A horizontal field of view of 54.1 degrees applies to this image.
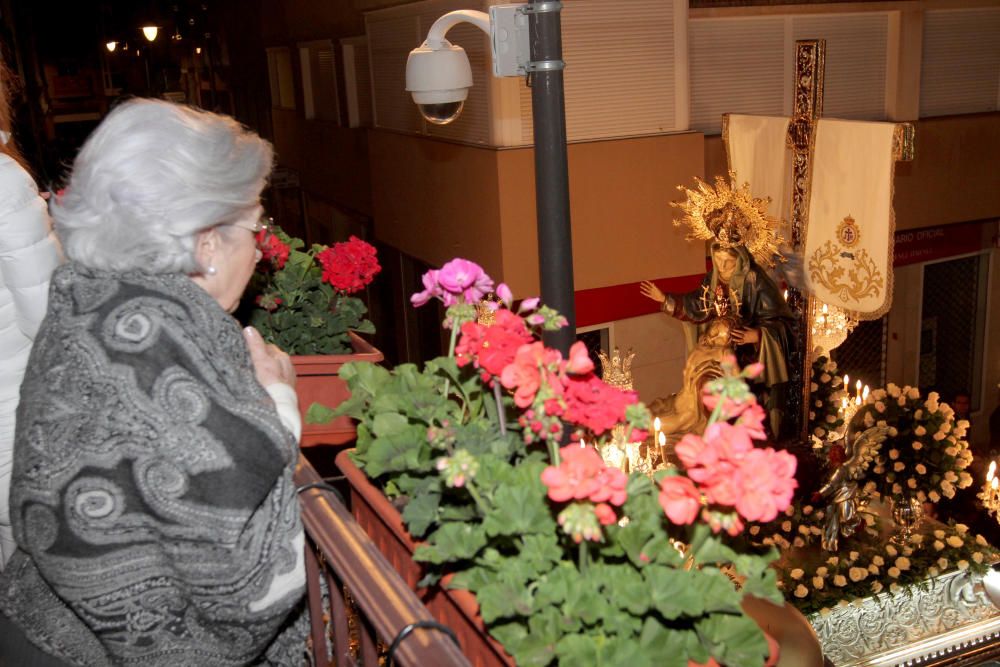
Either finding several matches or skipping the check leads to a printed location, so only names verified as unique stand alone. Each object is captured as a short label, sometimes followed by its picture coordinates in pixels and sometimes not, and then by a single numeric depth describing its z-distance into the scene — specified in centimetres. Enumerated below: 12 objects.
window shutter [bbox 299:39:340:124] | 1228
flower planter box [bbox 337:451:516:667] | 143
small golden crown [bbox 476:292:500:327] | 199
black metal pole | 226
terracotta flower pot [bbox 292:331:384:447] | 290
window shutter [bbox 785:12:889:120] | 909
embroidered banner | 600
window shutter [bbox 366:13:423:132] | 920
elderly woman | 135
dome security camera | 348
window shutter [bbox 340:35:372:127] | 1098
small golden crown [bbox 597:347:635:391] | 670
